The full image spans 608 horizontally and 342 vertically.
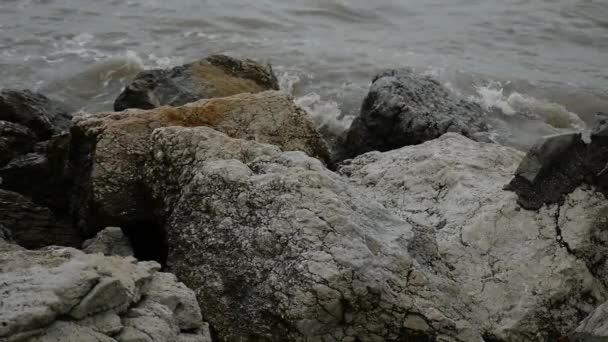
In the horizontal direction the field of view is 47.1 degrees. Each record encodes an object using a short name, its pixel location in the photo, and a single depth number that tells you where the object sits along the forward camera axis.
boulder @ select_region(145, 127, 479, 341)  3.85
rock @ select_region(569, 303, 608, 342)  3.64
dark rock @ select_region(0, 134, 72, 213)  6.46
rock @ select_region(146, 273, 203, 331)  3.54
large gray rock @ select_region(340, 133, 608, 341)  4.22
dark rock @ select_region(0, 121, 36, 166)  7.28
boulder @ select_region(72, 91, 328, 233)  5.34
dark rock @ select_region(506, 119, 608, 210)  4.58
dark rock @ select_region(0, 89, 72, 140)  8.16
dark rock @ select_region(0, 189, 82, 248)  5.51
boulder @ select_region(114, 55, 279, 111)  7.80
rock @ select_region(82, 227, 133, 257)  4.93
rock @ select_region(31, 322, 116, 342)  2.98
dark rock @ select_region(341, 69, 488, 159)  7.07
